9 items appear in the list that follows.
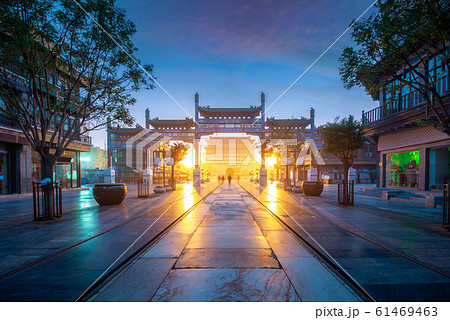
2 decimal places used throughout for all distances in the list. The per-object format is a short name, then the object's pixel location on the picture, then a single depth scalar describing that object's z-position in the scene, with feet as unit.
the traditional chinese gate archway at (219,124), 160.86
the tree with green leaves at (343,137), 46.55
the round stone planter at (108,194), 37.01
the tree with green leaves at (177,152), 103.81
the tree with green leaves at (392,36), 20.07
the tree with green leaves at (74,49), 24.48
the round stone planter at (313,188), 51.21
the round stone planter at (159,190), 63.59
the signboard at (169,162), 80.53
